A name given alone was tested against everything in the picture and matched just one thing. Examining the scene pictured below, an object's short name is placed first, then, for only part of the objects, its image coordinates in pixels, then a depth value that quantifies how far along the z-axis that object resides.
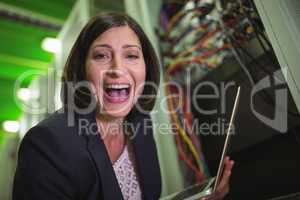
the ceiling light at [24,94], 2.23
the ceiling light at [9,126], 3.23
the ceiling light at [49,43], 2.35
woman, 0.62
